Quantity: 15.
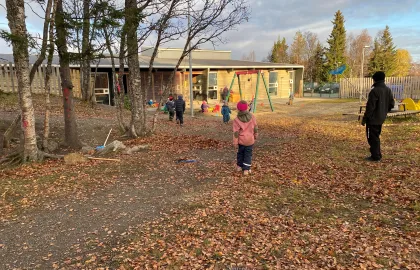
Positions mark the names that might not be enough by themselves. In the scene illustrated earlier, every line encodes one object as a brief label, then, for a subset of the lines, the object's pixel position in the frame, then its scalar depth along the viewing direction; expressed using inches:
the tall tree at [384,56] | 1769.2
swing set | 747.3
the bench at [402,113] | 515.5
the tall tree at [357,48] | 2300.1
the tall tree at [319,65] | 1959.9
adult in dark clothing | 270.2
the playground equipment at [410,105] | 552.1
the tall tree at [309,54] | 2288.4
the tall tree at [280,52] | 2539.4
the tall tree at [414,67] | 2699.3
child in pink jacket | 247.3
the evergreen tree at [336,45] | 1888.5
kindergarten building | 860.1
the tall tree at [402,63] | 1962.1
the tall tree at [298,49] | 2471.7
